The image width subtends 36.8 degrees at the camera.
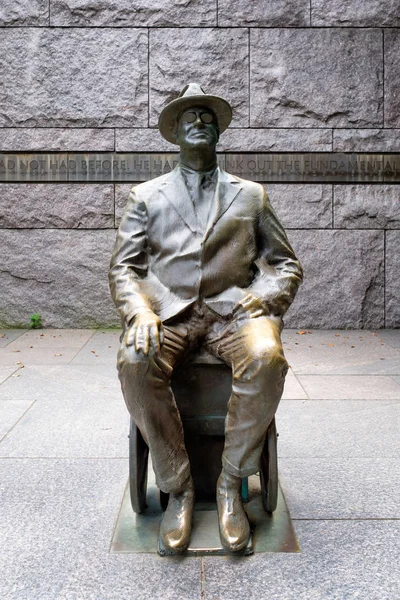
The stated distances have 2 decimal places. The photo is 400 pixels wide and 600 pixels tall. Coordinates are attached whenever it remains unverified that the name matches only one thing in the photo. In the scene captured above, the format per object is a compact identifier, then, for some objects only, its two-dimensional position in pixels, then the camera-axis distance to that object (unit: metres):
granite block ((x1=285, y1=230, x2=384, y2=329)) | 7.91
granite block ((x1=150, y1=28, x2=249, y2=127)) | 7.82
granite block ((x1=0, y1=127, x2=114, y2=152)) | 7.89
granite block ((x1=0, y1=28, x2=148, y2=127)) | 7.85
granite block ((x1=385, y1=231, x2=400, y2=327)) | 7.94
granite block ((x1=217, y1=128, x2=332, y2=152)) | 7.87
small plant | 8.04
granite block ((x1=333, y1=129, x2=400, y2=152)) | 7.90
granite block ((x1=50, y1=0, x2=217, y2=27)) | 7.77
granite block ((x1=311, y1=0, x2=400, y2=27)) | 7.83
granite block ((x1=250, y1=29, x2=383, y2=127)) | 7.84
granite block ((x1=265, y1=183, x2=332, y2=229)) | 7.90
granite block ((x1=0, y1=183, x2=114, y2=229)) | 7.94
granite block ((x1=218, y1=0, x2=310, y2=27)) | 7.80
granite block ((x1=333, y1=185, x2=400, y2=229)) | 7.93
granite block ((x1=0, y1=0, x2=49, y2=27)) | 7.82
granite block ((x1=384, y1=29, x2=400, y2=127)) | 7.88
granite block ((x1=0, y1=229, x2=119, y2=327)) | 7.95
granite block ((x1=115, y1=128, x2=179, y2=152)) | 7.88
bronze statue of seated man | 2.50
